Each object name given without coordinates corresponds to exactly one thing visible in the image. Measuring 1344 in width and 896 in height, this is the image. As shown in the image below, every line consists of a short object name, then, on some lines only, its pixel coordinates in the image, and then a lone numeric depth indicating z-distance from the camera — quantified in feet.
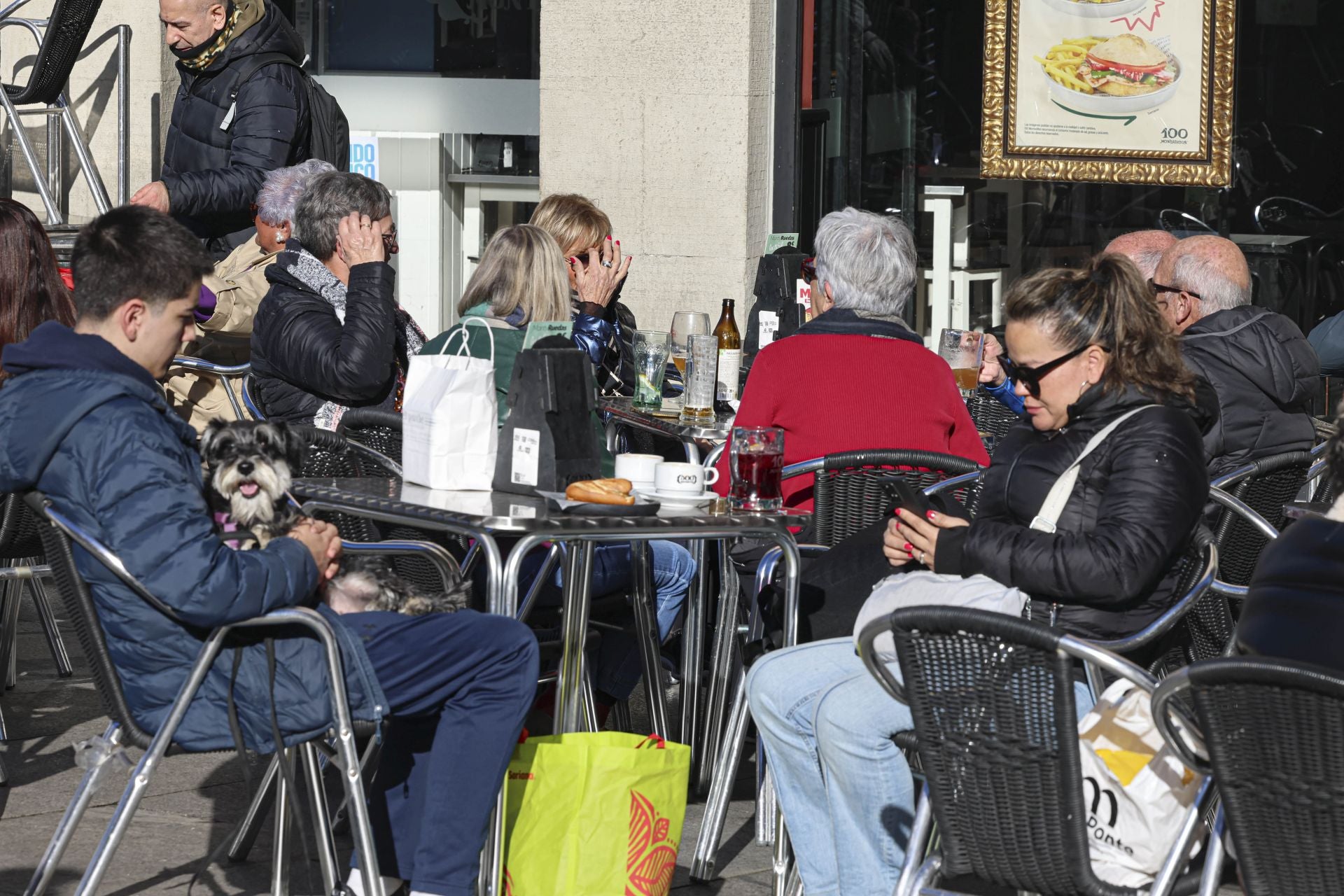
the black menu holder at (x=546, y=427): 25.29
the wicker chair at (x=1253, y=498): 30.48
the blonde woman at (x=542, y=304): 31.96
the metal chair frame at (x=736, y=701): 26.86
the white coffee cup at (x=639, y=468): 26.43
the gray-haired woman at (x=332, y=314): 33.24
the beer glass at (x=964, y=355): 39.83
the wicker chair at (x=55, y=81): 50.78
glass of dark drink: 26.81
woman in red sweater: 29.94
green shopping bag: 23.62
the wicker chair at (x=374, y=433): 30.78
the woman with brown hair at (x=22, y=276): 30.45
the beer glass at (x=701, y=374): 38.04
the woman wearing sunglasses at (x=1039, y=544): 21.72
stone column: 54.08
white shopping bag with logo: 17.80
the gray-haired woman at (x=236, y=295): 40.60
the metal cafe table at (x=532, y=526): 22.56
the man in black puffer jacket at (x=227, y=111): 43.80
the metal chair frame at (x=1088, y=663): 16.85
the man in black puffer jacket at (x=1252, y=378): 35.60
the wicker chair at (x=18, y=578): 28.37
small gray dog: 22.07
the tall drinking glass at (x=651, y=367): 39.63
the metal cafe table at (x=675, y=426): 34.73
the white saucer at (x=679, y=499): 25.70
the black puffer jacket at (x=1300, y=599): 16.69
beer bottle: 40.57
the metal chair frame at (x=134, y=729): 20.29
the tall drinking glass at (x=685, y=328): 43.21
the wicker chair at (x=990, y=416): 41.78
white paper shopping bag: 25.38
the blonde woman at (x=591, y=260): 40.83
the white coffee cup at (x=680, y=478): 25.75
